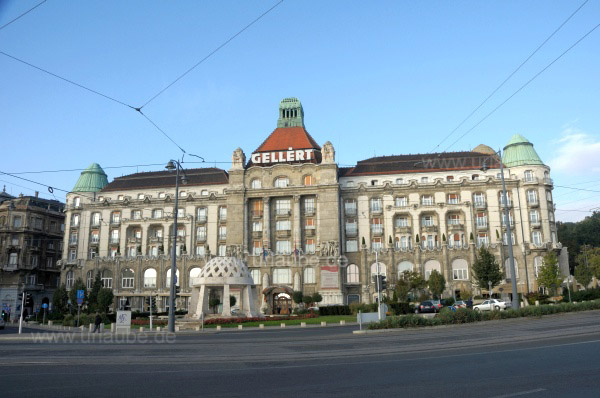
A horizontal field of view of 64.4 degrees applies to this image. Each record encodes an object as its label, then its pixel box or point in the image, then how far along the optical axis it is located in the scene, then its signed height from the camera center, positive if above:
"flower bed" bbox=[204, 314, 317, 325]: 41.97 -2.66
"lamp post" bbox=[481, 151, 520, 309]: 30.59 +0.79
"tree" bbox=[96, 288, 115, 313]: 64.88 -1.00
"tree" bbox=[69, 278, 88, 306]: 68.03 +0.26
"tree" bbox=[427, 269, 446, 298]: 64.56 +0.59
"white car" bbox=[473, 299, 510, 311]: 48.17 -1.82
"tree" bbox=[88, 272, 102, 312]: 66.38 -0.46
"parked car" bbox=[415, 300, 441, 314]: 49.66 -2.00
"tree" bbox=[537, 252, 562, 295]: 62.31 +1.45
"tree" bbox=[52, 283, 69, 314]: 67.38 -0.99
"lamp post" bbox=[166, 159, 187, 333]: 32.22 +0.79
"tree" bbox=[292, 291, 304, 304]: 66.19 -1.01
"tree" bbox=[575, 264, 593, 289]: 66.69 +1.42
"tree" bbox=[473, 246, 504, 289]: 61.34 +2.11
